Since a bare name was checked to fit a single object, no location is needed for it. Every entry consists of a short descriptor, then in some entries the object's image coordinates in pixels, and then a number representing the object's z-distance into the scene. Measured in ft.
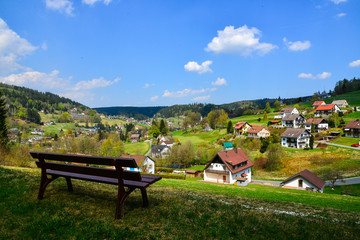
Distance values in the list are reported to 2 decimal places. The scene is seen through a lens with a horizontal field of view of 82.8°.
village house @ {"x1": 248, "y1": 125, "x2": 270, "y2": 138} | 308.19
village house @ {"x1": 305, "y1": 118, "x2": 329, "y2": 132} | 296.26
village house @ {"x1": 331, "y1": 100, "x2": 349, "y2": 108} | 412.11
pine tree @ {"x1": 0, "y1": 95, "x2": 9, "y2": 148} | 137.80
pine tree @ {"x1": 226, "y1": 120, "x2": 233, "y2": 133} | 356.09
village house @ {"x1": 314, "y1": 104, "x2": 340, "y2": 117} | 359.05
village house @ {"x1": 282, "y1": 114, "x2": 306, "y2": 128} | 335.63
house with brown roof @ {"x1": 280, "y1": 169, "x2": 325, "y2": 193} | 117.34
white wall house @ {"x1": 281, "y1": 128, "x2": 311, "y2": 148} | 247.09
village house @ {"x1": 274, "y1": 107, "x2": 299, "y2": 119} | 404.59
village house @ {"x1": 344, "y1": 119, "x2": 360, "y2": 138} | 233.76
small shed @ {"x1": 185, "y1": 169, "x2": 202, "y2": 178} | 193.36
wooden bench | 20.33
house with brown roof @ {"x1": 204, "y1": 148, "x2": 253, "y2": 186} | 154.71
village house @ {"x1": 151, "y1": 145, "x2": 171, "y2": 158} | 275.45
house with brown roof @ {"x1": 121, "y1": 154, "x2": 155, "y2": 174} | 187.51
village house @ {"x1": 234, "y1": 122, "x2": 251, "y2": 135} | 349.41
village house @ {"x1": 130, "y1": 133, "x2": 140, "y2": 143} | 511.48
